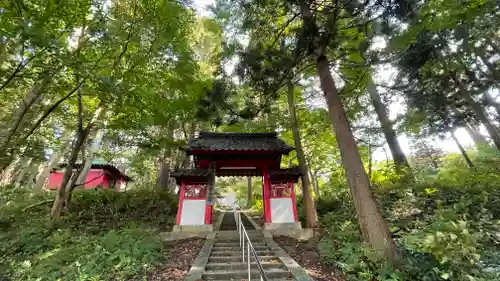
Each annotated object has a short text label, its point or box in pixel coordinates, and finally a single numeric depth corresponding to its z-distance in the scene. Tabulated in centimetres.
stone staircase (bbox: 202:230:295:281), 482
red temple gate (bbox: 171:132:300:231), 846
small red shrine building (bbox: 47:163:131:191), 1809
